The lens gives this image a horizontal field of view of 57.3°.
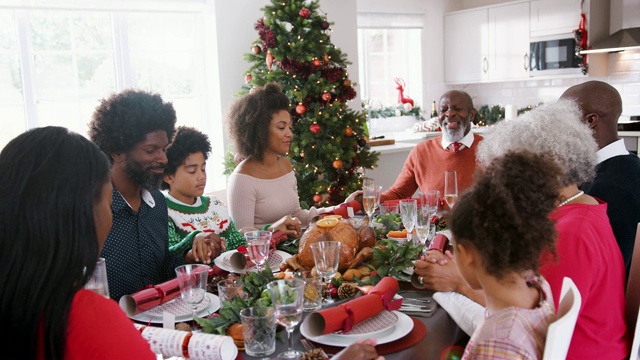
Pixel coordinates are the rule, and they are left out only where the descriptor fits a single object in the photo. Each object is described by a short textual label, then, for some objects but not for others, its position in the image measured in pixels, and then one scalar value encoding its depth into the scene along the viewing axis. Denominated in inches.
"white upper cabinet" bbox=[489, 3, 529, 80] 254.5
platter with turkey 73.5
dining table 53.7
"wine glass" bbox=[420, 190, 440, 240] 97.0
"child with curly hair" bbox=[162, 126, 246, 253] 95.7
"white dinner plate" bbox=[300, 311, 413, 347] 54.4
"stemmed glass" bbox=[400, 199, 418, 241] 83.0
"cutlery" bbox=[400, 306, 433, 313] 62.9
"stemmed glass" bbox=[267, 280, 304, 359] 53.2
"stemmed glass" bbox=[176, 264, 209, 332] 59.5
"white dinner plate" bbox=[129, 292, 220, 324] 61.2
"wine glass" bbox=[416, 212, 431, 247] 82.1
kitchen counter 208.1
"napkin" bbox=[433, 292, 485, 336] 59.6
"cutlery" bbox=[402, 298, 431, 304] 65.5
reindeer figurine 278.1
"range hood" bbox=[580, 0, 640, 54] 216.4
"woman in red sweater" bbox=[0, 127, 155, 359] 36.2
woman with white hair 56.6
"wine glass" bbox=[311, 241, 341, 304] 65.5
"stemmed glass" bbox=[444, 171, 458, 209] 101.3
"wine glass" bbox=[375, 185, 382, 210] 102.9
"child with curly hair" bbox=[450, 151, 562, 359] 45.3
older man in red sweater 141.3
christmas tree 168.6
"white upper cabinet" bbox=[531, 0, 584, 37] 233.2
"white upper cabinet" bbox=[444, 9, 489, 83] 272.1
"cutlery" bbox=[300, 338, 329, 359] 53.8
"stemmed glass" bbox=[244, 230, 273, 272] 70.9
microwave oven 234.1
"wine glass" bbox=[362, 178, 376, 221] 98.6
